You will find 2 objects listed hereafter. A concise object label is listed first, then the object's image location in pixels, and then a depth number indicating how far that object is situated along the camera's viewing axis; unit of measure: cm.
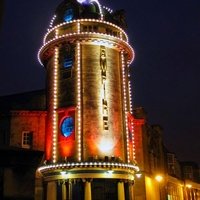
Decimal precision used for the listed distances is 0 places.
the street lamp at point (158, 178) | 3937
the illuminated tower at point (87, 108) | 2973
